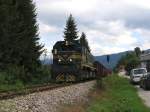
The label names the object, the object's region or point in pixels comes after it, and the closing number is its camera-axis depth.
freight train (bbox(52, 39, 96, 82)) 18.52
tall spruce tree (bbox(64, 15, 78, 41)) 53.69
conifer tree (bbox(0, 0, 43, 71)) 20.05
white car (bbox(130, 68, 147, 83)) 22.97
